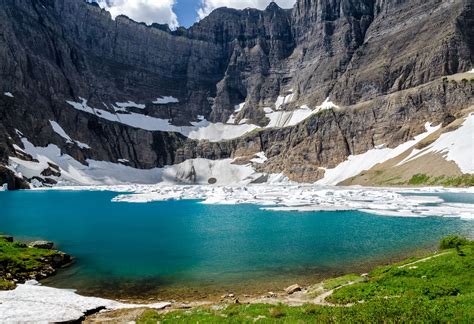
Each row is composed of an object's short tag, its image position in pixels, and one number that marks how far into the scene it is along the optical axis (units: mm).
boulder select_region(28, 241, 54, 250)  38688
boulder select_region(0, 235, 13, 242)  37531
